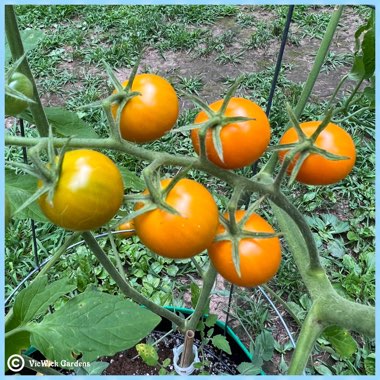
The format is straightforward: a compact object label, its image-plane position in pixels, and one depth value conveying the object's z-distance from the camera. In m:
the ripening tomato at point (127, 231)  0.81
